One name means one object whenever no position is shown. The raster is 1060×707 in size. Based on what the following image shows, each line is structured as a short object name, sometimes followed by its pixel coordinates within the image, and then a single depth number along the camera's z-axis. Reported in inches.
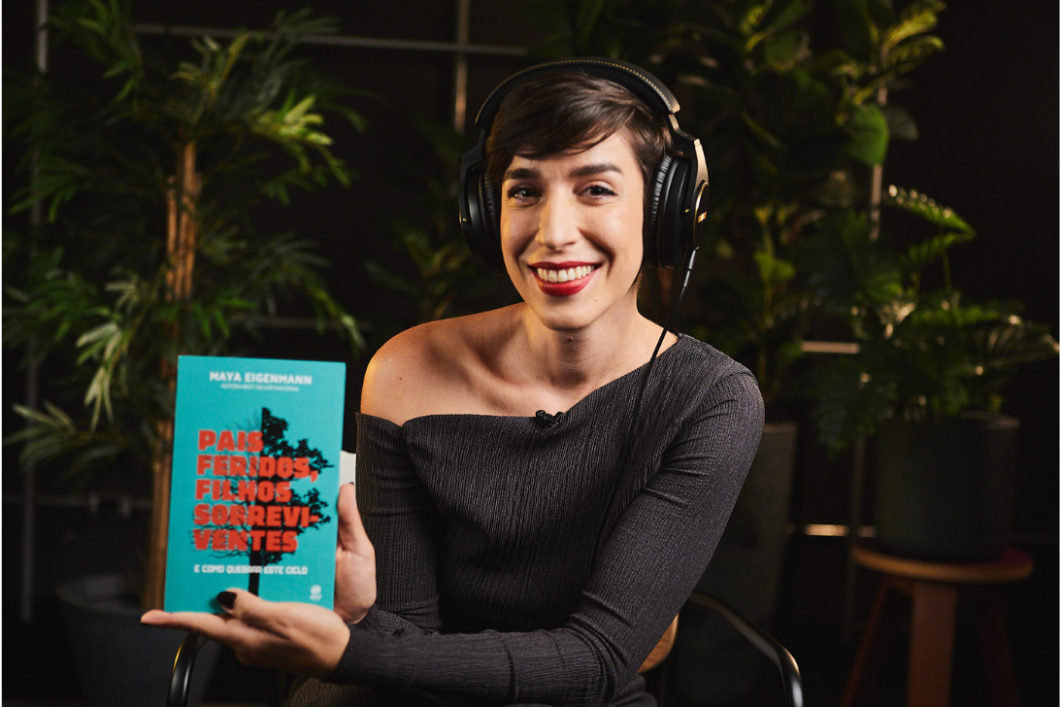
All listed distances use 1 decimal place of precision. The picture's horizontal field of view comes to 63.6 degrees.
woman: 35.0
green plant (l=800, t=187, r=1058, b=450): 80.7
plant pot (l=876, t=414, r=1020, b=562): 80.0
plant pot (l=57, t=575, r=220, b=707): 87.4
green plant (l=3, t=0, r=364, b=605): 82.5
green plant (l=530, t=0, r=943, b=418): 94.8
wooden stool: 79.9
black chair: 42.4
